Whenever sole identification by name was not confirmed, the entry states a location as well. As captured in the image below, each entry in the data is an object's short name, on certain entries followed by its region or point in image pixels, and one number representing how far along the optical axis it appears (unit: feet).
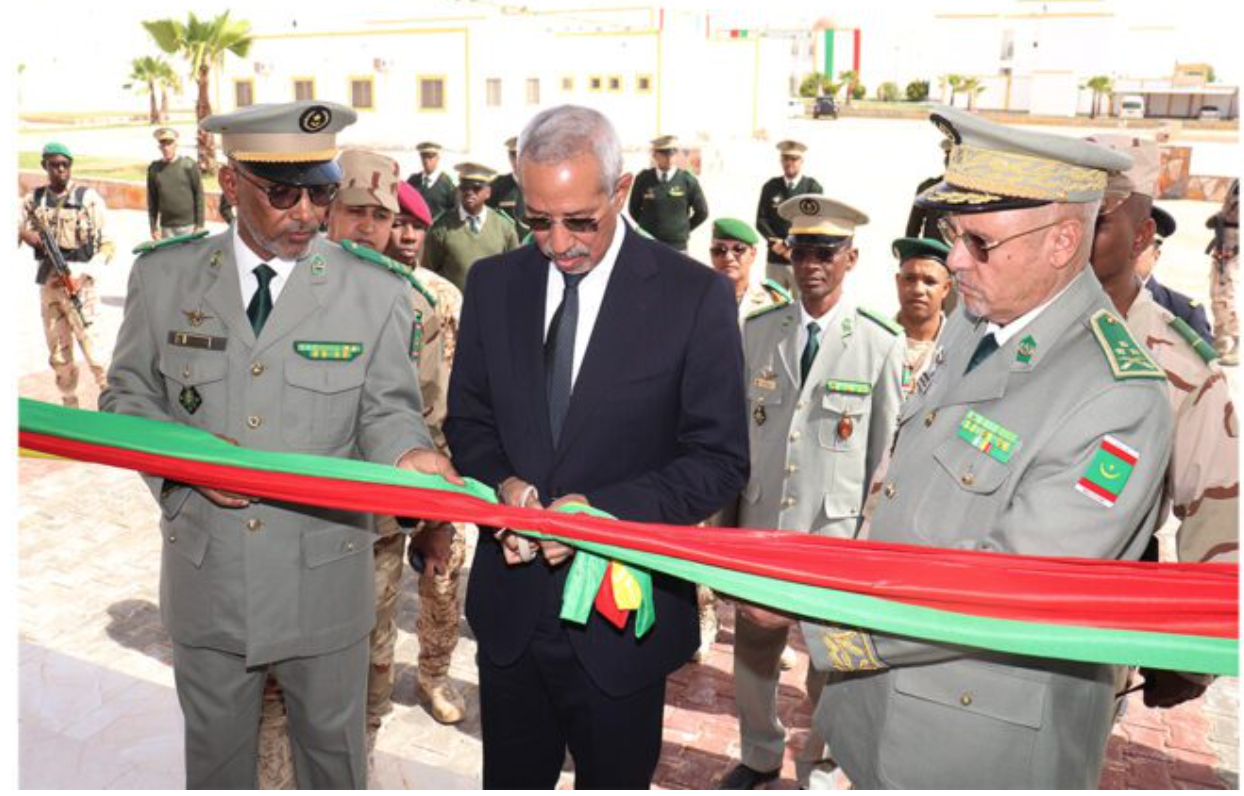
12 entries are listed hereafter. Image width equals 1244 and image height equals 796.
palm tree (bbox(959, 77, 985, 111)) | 263.70
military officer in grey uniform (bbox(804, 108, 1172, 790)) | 7.55
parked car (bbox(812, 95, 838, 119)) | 237.25
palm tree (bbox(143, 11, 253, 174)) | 106.73
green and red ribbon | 7.72
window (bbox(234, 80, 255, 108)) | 138.31
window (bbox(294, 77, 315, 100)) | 132.57
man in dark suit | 9.49
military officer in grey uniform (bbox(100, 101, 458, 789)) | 10.39
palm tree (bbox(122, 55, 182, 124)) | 161.99
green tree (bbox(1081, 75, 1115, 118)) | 243.60
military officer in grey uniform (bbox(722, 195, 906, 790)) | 14.35
